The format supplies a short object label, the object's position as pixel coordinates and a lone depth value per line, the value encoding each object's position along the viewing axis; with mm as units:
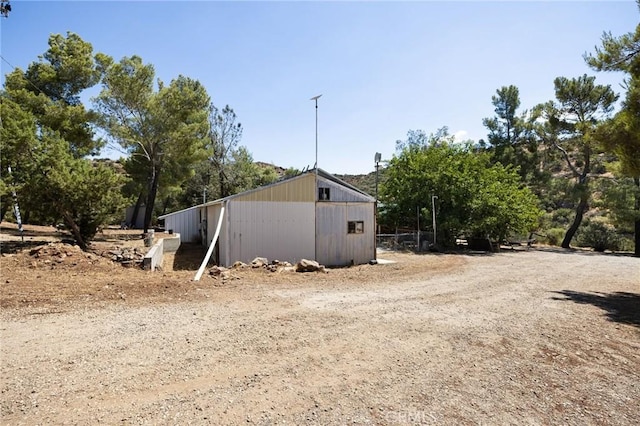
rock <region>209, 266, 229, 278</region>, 9952
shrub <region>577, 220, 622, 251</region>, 24445
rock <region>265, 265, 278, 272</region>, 11320
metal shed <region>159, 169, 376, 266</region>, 12766
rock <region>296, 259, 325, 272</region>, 11602
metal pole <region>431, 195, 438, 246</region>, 19972
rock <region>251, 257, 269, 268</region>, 11508
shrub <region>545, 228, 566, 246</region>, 28156
